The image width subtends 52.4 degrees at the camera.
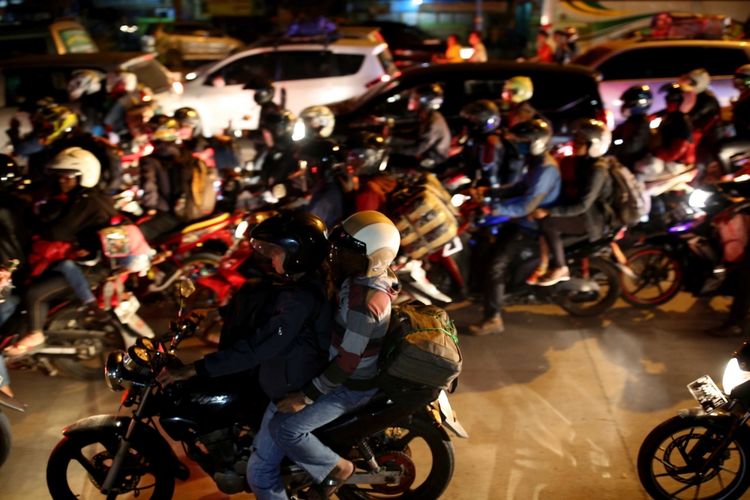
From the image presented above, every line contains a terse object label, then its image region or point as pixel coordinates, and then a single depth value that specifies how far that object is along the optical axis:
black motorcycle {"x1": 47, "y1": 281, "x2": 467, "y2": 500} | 3.51
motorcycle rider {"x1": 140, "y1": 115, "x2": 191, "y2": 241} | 6.18
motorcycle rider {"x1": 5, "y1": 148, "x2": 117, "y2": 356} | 5.07
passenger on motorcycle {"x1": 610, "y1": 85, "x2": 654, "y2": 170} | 7.26
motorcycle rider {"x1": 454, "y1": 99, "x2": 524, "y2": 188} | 6.74
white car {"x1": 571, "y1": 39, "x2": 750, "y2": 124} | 10.31
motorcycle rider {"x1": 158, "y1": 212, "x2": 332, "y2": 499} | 3.38
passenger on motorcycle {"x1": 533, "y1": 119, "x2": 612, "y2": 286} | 5.90
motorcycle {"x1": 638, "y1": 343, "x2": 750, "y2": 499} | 3.74
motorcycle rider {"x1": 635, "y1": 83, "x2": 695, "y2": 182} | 7.04
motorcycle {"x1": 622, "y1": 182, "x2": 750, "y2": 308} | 6.11
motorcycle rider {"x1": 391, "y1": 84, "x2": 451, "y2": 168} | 8.02
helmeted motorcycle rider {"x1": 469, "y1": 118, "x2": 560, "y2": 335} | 5.86
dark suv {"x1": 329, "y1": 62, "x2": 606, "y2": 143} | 9.06
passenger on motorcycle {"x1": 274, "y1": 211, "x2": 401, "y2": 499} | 3.29
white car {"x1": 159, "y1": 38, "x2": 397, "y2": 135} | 10.44
